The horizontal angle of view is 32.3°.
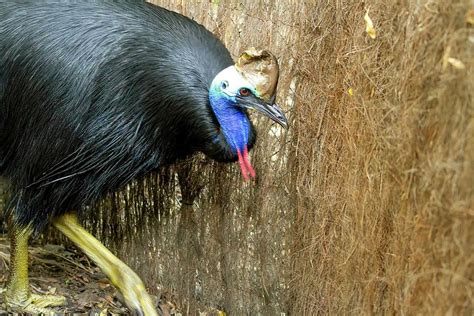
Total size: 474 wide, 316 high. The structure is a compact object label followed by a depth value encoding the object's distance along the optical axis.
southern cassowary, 3.52
